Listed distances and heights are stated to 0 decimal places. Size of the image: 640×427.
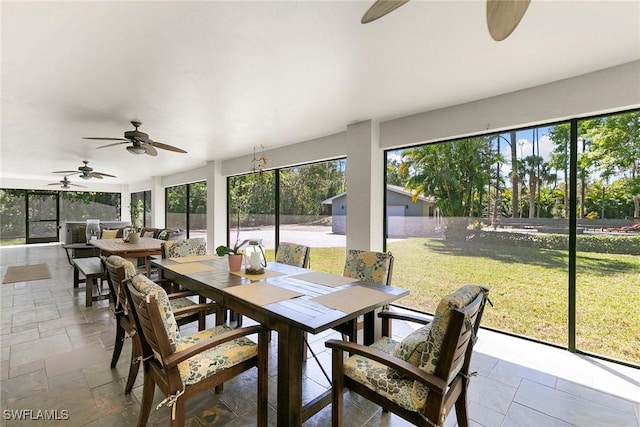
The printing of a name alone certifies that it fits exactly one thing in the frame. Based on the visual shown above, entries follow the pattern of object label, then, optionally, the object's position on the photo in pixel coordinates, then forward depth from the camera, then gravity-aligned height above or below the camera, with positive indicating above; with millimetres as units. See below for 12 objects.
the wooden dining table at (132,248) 4215 -537
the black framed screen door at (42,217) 10430 -133
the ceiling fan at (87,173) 5875 +874
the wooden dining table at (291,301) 1581 -588
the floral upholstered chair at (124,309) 1930 -815
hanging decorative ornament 5636 +1020
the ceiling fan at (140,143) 3545 +911
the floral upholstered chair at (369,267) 2543 -506
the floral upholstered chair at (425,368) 1225 -744
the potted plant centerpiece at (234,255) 2682 -399
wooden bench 3920 -855
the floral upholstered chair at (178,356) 1432 -846
